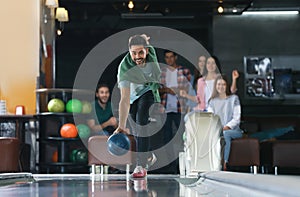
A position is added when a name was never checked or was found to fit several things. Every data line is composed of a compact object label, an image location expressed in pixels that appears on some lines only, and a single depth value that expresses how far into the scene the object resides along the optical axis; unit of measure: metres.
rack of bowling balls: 13.79
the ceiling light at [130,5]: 15.93
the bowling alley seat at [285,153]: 11.28
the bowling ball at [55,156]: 14.20
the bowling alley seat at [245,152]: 11.36
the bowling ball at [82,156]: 13.96
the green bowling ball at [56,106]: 13.80
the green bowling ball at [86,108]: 13.87
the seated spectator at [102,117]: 13.25
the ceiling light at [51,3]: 14.53
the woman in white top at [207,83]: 12.28
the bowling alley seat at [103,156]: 11.25
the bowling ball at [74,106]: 13.86
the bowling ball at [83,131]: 13.66
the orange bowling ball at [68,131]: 13.75
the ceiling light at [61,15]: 15.29
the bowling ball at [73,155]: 14.07
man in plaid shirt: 12.55
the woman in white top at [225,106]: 11.69
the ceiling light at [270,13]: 15.87
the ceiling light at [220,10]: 15.95
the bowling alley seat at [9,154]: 11.91
